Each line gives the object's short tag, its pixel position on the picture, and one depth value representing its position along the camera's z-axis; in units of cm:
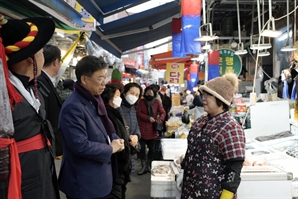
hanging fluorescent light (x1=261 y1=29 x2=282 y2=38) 357
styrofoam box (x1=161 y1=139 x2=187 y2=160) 353
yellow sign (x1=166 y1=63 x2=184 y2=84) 1275
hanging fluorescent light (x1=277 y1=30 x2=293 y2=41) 1086
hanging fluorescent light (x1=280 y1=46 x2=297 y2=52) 663
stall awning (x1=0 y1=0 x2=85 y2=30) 263
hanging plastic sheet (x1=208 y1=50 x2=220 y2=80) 826
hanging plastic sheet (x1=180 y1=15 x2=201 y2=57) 612
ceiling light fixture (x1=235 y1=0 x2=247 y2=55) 815
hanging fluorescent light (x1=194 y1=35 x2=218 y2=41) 483
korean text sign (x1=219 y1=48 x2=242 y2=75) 817
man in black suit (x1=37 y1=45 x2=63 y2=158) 264
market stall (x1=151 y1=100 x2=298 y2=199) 258
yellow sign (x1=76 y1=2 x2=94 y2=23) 564
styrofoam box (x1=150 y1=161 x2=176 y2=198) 274
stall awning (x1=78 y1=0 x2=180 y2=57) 670
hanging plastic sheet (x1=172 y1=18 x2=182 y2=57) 817
